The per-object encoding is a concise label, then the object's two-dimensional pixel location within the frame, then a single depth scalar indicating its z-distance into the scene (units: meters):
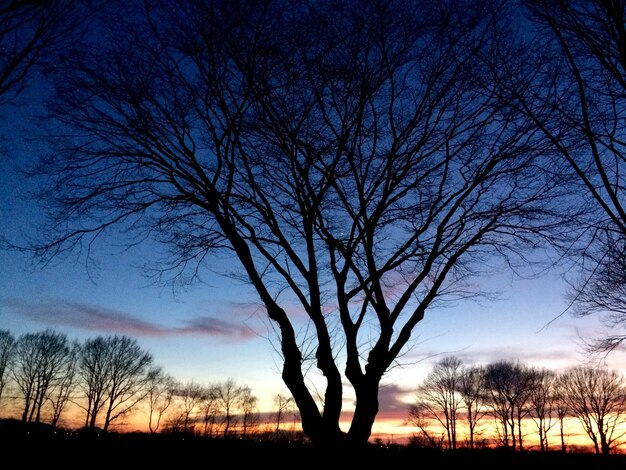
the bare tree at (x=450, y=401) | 51.84
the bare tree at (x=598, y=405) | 39.09
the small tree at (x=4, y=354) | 50.53
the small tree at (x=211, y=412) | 75.06
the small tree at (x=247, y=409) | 76.61
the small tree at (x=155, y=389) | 59.63
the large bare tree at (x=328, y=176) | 6.95
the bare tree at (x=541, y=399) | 47.09
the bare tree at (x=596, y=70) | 4.63
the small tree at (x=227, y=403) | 75.50
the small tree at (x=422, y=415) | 48.56
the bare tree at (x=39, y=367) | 51.03
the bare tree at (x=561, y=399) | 43.66
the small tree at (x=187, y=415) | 66.34
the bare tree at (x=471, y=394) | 51.00
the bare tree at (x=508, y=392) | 47.81
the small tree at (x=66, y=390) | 53.22
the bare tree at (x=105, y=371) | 53.47
